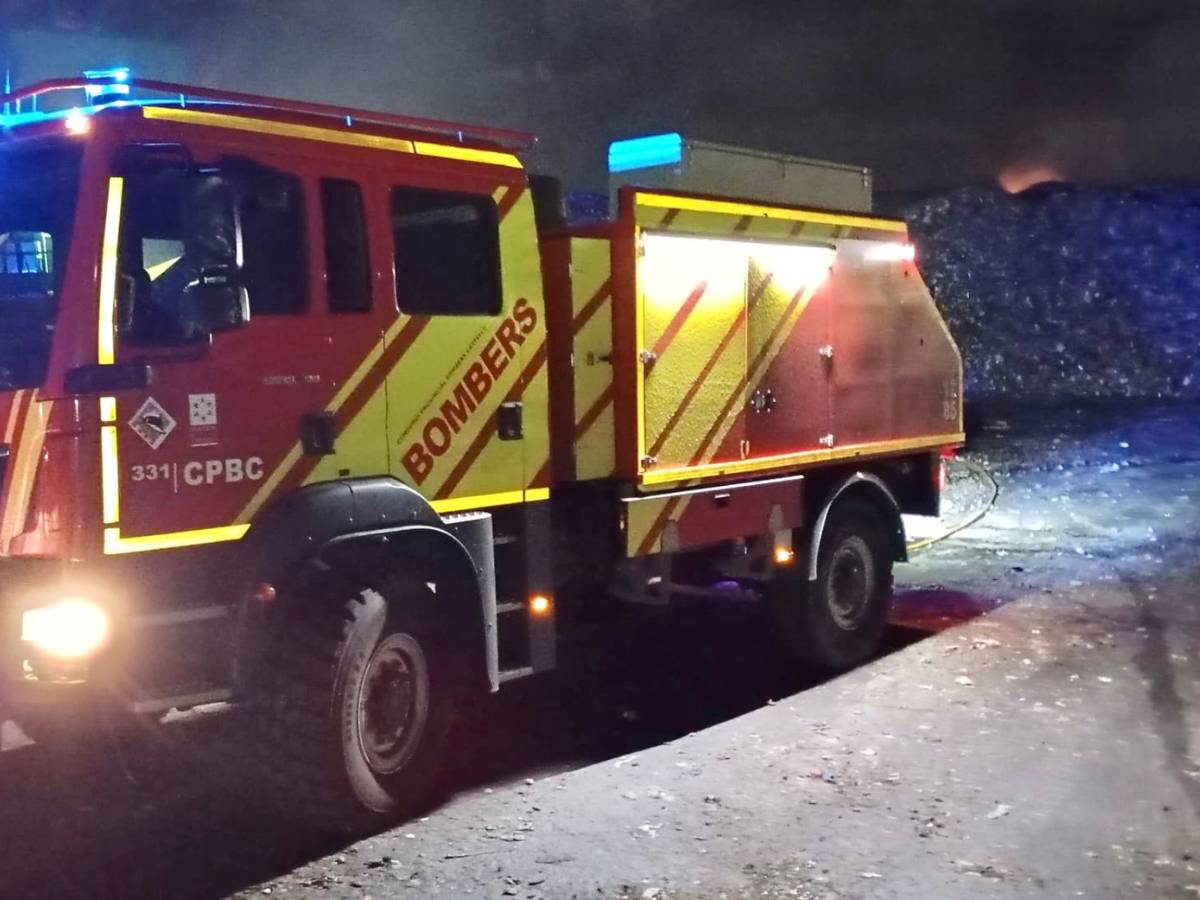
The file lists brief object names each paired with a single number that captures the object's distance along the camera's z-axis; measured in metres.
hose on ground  13.18
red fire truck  4.50
